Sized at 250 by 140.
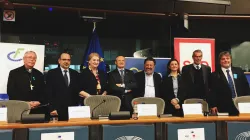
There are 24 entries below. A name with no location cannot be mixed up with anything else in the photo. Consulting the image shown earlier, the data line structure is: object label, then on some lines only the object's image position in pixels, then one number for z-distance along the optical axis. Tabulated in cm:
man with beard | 353
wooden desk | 180
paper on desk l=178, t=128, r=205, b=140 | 198
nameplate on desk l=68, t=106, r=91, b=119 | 202
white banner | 387
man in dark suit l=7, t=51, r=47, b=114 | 323
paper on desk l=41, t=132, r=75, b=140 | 179
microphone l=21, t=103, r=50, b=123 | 188
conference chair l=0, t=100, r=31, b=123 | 254
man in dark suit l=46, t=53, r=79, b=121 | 313
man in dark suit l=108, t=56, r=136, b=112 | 340
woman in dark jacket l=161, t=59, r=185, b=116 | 339
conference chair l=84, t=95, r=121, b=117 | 282
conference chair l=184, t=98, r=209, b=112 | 313
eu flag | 444
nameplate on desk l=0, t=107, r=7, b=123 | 192
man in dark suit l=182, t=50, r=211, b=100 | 362
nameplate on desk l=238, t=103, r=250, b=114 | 232
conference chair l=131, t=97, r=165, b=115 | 297
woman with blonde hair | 325
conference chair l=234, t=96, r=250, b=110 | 284
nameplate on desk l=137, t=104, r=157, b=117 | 217
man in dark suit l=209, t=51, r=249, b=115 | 325
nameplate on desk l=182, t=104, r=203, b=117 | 219
